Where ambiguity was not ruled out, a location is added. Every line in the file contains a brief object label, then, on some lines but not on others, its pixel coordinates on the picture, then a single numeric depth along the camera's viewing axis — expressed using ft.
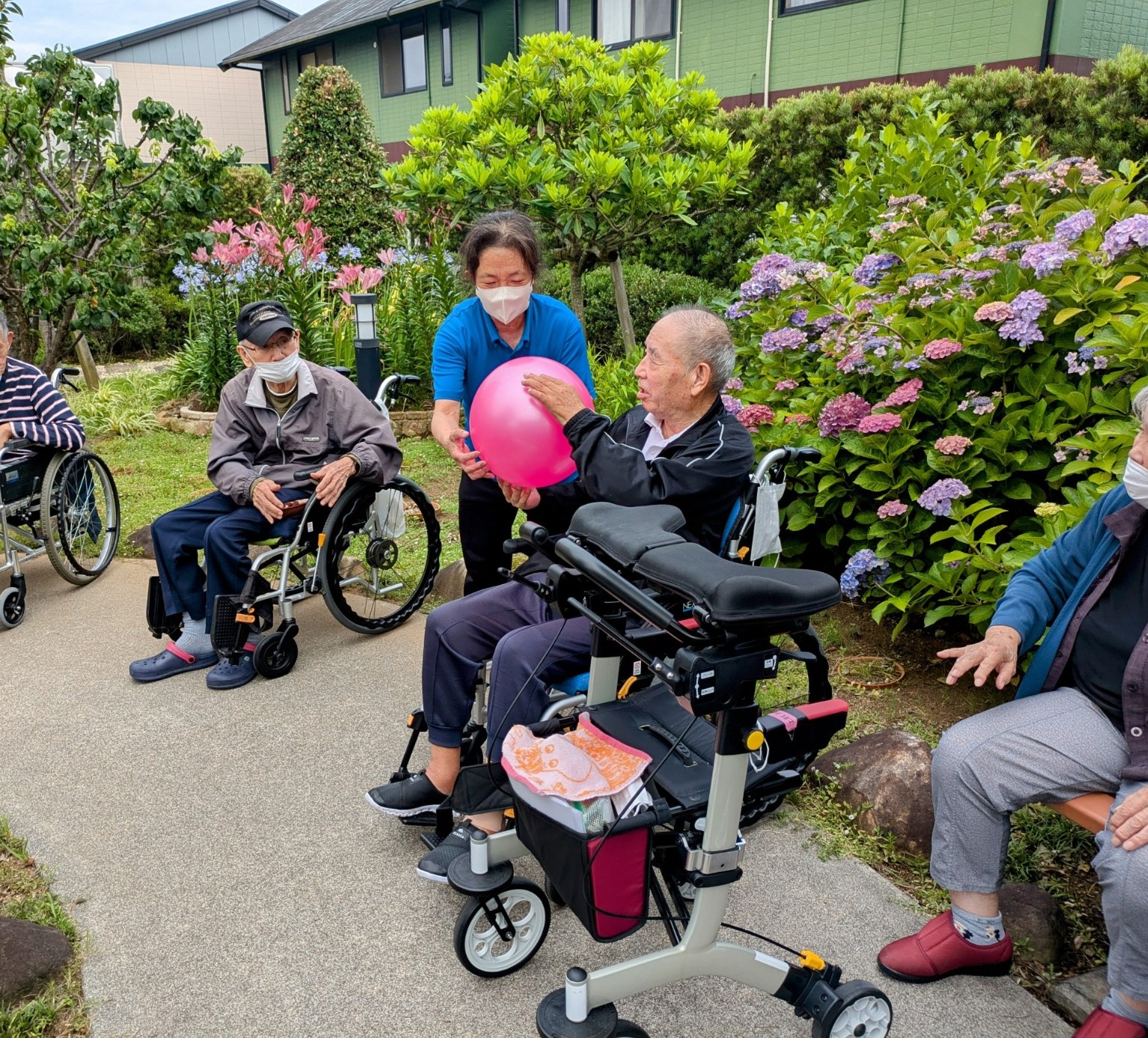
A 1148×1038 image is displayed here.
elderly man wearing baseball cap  11.37
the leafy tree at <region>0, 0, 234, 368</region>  22.48
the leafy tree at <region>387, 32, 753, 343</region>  17.74
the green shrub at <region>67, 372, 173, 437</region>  24.73
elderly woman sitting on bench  6.28
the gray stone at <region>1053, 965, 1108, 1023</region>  6.31
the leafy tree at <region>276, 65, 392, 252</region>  35.86
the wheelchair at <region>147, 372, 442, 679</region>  11.28
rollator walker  5.21
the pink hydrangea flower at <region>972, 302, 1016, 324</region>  9.45
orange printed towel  5.67
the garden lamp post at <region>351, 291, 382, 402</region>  19.11
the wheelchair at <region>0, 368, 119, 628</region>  13.25
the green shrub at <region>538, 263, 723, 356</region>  27.50
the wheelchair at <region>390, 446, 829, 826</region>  7.72
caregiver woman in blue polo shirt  9.45
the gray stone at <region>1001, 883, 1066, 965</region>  6.89
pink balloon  8.16
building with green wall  32.53
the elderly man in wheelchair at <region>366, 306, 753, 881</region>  7.66
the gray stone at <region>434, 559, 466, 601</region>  13.73
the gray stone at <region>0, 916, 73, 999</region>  6.53
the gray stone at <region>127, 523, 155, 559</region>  16.31
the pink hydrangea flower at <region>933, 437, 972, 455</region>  9.57
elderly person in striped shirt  13.28
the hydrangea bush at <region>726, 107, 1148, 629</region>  9.21
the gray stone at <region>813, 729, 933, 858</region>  8.05
